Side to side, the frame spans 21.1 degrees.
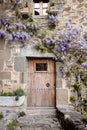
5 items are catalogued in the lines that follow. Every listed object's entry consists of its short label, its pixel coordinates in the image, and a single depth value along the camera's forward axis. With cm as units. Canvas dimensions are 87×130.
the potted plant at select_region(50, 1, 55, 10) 697
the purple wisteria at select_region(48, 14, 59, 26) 700
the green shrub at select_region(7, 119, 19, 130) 518
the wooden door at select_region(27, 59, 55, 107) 690
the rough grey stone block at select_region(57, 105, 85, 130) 413
